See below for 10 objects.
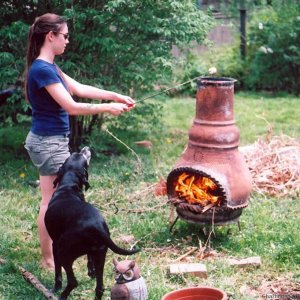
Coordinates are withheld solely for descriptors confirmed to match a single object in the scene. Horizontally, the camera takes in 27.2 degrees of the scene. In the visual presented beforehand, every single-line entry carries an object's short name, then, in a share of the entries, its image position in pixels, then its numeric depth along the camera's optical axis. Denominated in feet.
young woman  15.29
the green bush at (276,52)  46.83
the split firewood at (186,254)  17.11
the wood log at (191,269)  15.72
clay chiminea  17.38
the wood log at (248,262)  16.43
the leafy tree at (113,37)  26.20
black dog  13.83
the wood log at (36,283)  14.52
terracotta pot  12.99
